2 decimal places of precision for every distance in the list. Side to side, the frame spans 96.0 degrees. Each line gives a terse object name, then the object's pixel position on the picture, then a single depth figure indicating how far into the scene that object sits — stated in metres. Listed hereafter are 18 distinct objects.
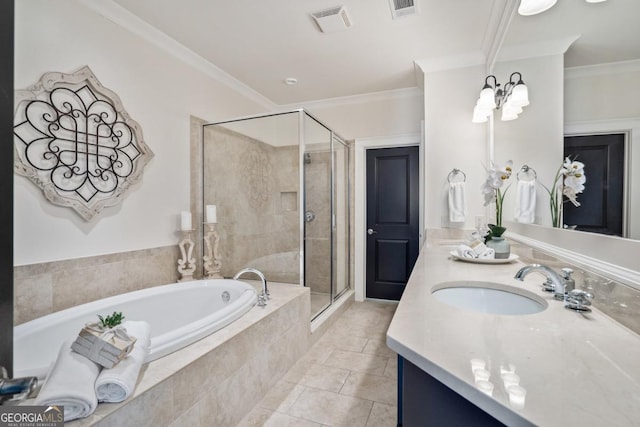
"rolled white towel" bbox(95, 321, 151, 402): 0.94
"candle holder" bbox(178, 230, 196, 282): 2.40
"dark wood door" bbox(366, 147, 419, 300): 3.52
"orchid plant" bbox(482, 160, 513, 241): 1.58
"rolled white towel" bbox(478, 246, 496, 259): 1.50
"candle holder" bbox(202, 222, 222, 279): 2.62
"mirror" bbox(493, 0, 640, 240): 0.72
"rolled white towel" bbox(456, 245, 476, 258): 1.53
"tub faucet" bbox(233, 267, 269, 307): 1.96
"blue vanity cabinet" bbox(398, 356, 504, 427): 0.55
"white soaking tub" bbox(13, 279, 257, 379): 1.34
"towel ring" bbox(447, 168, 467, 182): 2.64
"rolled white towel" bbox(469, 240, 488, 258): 1.52
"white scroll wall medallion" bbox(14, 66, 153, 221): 1.55
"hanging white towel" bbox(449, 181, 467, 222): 2.56
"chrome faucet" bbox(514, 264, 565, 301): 0.89
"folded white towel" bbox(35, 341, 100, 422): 0.86
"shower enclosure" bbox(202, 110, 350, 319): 2.78
